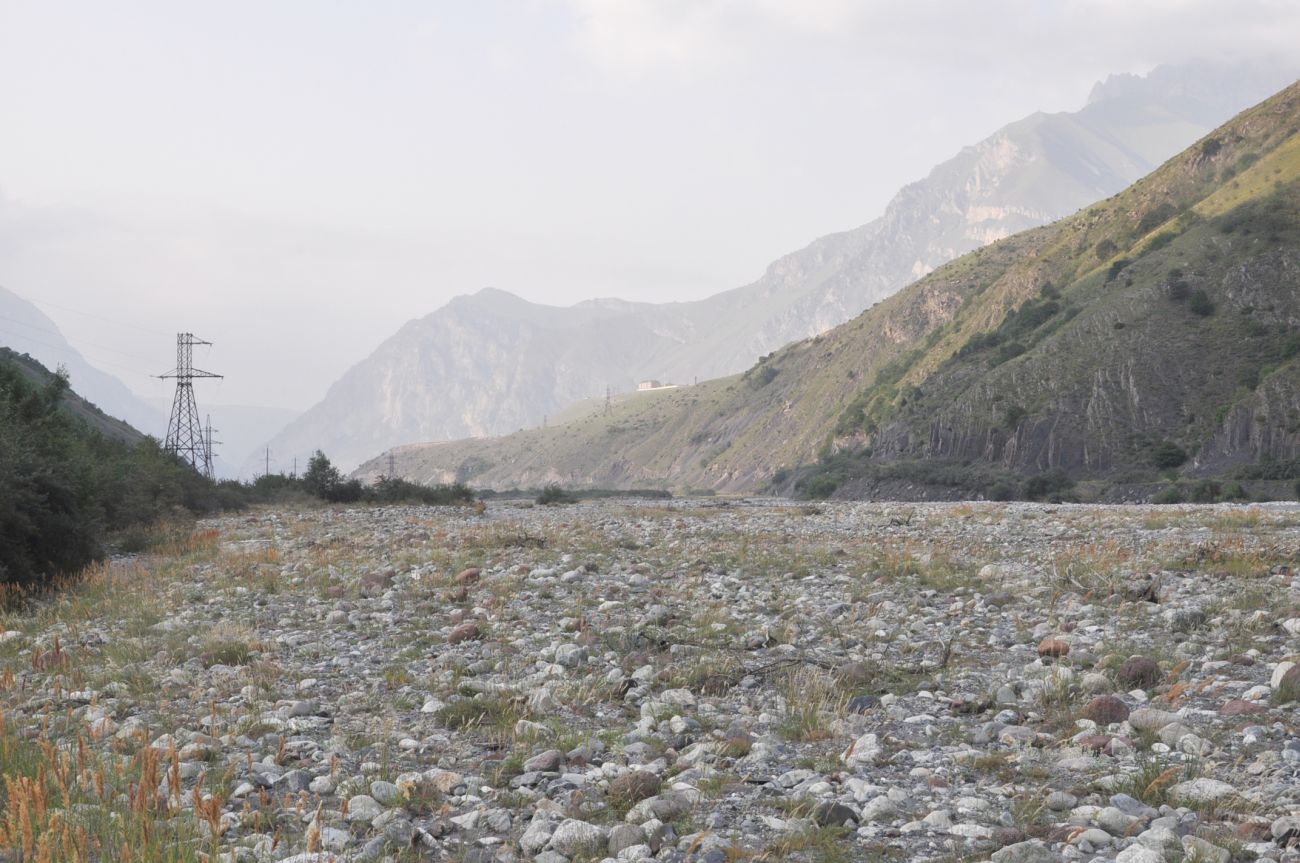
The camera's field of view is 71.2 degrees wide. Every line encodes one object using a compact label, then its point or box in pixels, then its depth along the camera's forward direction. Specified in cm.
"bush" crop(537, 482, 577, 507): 6750
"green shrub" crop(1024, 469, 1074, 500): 5775
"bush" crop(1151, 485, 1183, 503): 4979
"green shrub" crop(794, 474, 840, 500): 7762
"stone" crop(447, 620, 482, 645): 1145
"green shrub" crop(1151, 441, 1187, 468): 5925
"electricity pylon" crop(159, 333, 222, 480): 6950
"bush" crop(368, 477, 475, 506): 5528
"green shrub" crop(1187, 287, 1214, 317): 6762
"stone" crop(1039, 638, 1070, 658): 986
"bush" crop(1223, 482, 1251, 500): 4792
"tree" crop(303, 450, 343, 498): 5566
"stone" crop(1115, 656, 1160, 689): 848
